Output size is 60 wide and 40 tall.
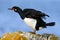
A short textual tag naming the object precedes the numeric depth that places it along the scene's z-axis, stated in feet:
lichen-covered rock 28.10
